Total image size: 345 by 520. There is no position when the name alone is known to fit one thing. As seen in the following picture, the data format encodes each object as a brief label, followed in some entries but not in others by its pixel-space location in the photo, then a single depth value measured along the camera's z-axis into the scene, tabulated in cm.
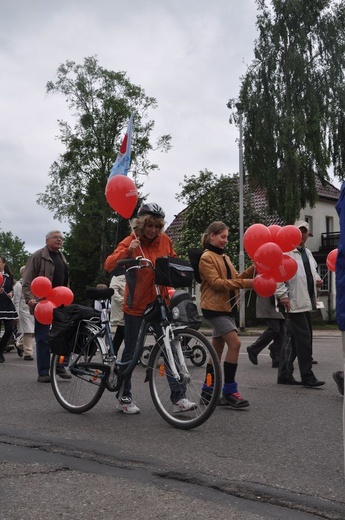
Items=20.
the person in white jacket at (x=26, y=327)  1257
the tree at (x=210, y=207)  3603
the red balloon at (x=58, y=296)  890
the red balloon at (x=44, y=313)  852
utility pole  2783
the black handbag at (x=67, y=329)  659
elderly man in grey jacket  877
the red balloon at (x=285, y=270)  728
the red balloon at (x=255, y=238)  739
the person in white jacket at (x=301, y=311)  817
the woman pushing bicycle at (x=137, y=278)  629
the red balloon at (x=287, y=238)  750
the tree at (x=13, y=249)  10725
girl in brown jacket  661
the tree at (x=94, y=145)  4809
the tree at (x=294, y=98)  3416
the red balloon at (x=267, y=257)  714
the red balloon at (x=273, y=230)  757
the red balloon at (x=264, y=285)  708
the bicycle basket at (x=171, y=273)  591
